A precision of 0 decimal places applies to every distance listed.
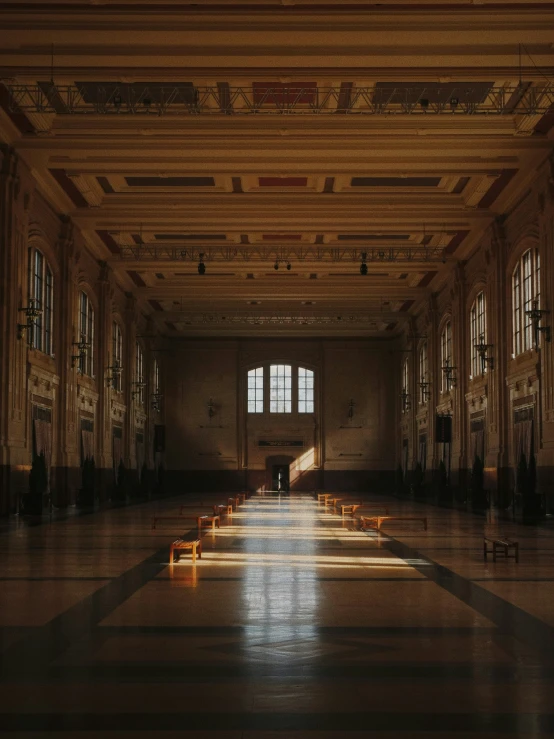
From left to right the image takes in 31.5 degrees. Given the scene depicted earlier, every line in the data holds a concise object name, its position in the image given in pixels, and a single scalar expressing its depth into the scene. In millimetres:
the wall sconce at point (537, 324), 23828
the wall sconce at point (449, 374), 37188
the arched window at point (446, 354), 39312
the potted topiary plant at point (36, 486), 24047
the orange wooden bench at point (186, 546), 13534
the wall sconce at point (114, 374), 37188
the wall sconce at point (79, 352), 31027
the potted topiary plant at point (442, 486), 35500
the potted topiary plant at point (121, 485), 35688
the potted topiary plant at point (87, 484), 31000
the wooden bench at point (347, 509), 25303
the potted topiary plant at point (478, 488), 29594
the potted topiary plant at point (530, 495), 23391
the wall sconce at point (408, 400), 48650
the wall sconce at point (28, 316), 24250
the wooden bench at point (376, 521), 19873
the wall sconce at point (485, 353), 30591
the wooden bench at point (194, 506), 31084
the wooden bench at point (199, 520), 19895
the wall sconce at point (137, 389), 42812
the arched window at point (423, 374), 44500
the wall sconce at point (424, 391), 42906
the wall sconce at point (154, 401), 48862
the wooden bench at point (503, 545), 13598
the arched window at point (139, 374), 44938
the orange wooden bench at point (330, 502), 33722
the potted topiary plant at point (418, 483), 41250
